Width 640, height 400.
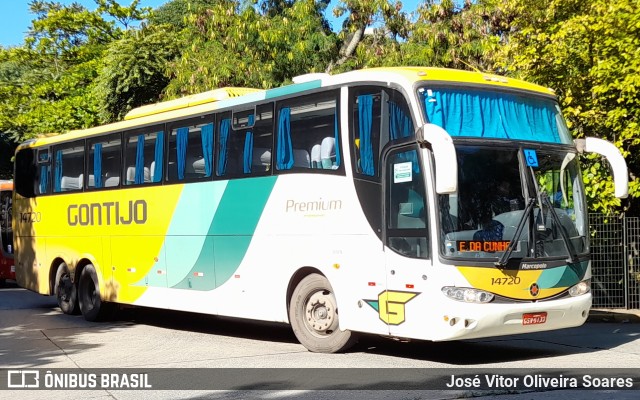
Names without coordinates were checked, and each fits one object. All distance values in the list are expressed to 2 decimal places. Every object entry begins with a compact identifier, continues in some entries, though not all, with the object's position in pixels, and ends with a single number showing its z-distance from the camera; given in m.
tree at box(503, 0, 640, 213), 15.82
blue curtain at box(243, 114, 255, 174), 13.29
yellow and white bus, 10.35
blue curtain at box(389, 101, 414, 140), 10.70
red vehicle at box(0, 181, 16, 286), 28.36
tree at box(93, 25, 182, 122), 31.62
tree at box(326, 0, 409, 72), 25.69
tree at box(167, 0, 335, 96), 25.98
